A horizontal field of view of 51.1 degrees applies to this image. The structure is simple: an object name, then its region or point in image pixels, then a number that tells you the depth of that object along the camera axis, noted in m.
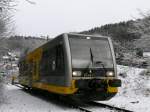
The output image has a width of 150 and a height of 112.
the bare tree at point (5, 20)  5.37
